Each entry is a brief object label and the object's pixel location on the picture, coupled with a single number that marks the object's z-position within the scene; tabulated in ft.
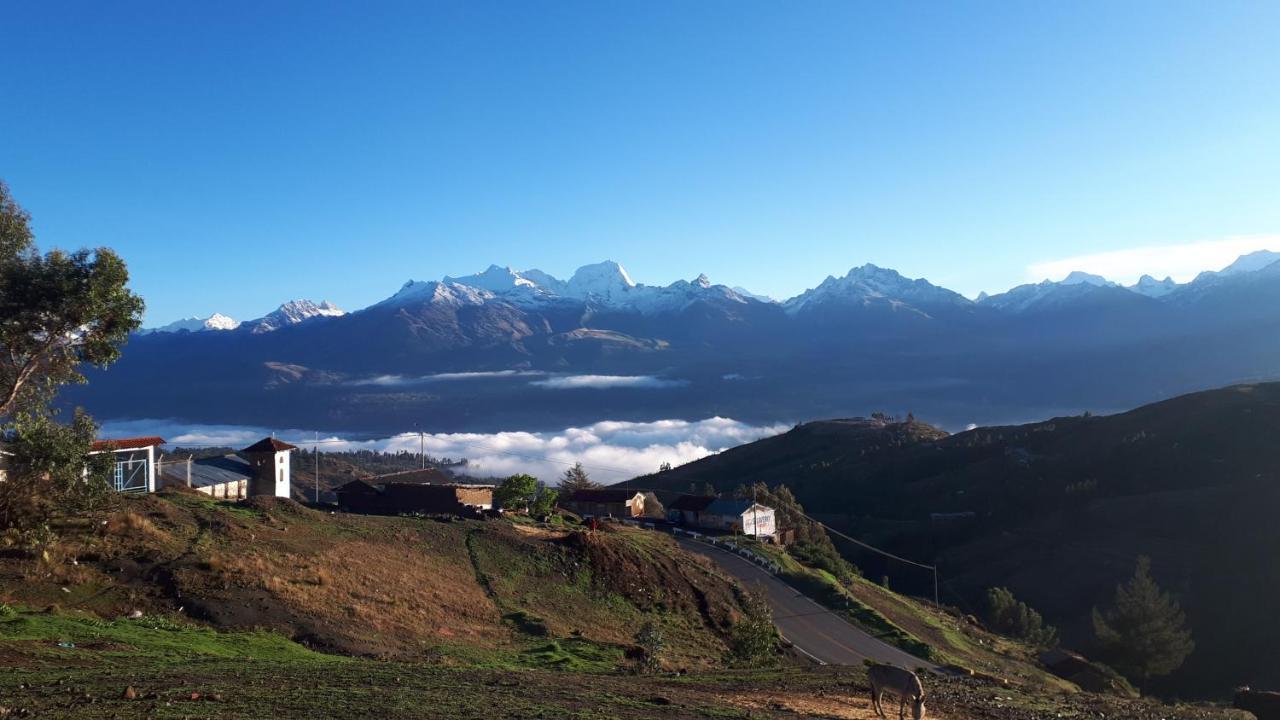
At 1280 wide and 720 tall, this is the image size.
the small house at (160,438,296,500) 190.08
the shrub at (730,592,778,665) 109.40
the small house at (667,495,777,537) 262.06
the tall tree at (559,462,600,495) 325.62
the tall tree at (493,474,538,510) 200.85
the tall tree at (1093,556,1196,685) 168.96
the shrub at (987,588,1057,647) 208.78
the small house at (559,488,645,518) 282.97
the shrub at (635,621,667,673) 87.69
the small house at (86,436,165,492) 140.05
